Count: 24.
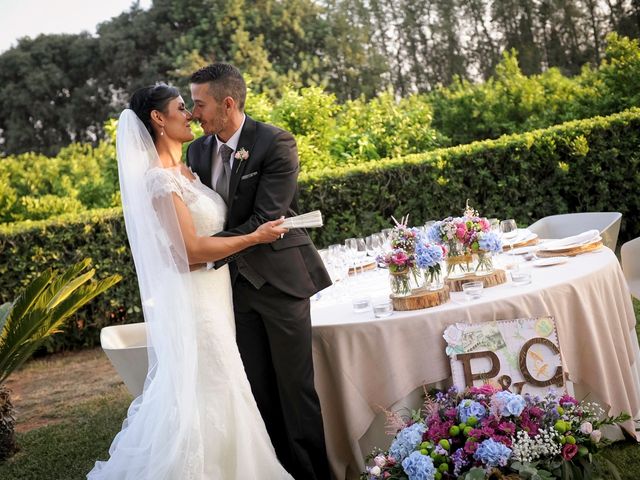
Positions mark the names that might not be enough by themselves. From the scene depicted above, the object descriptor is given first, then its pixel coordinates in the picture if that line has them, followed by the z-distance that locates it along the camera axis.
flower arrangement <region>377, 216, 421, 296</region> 3.94
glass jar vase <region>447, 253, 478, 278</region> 4.24
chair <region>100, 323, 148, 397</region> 4.32
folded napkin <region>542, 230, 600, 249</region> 4.67
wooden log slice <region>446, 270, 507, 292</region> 4.12
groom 3.82
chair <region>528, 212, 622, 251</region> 5.97
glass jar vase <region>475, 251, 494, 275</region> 4.16
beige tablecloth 3.81
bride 3.72
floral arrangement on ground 3.01
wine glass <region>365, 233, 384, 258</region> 5.16
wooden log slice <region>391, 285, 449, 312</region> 3.90
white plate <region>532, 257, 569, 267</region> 4.41
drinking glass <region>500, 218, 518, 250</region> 5.20
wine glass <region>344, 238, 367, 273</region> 4.97
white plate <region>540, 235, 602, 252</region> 4.61
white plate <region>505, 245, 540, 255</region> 4.86
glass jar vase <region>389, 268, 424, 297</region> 3.94
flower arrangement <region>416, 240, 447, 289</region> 3.88
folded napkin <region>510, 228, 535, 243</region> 5.16
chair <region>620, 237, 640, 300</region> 5.76
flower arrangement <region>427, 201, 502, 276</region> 4.12
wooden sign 3.71
